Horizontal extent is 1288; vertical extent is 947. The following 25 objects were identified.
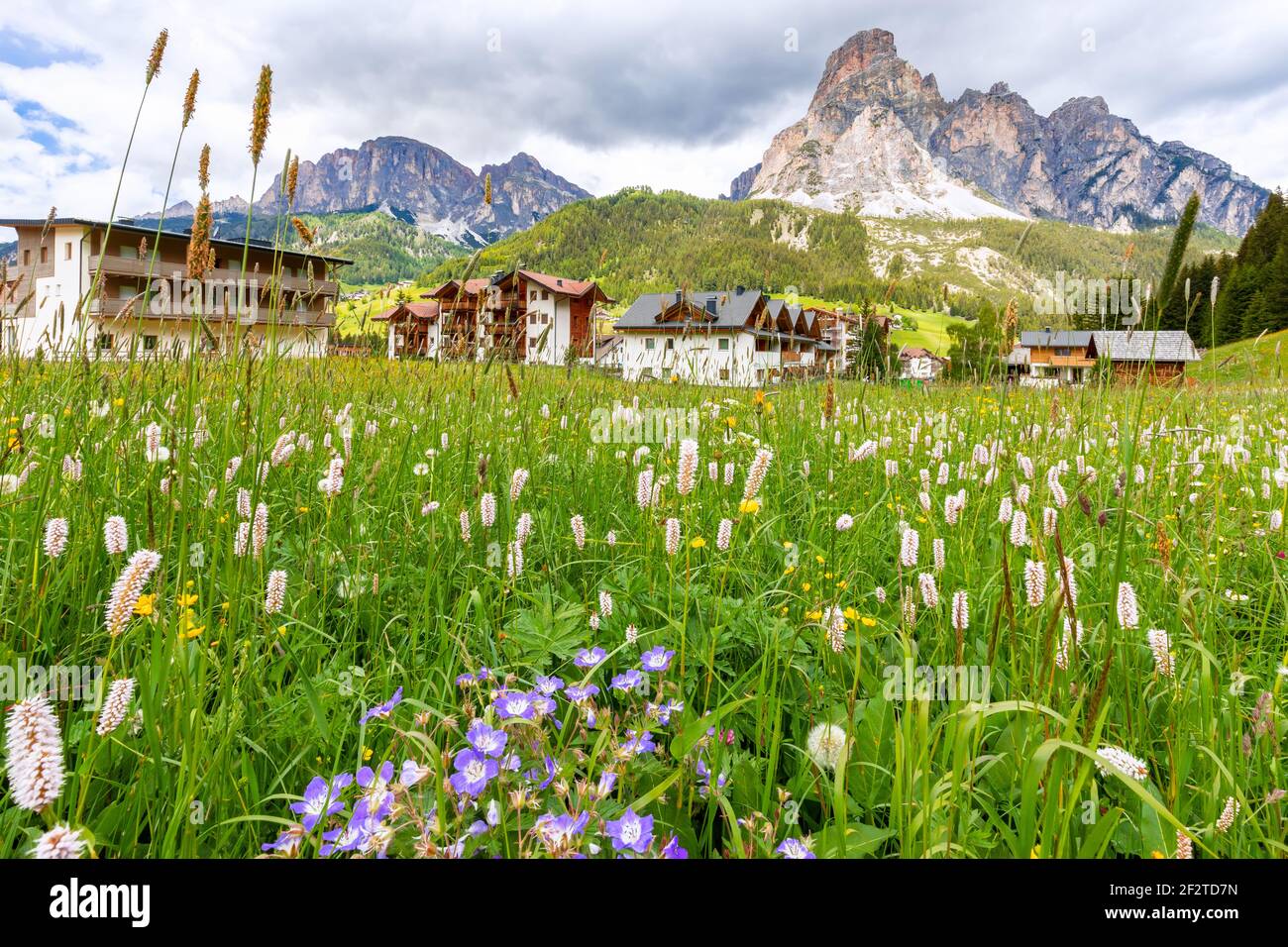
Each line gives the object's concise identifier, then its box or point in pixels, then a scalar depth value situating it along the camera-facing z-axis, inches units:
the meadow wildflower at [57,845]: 27.0
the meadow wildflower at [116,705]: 38.0
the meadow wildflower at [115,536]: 50.3
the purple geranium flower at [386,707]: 49.1
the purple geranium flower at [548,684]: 50.0
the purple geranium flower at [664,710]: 49.3
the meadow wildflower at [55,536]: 54.4
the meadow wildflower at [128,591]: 40.8
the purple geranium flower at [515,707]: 44.1
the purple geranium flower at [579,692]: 49.1
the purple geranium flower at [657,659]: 54.0
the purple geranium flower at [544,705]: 44.9
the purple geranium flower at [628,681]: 53.2
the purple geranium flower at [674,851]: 38.9
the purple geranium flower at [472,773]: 39.4
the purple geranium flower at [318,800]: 42.2
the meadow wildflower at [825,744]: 54.1
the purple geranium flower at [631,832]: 36.5
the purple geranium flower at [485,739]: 42.7
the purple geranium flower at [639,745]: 43.8
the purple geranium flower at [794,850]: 38.3
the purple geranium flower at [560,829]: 35.6
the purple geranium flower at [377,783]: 39.5
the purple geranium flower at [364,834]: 35.9
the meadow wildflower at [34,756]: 28.9
